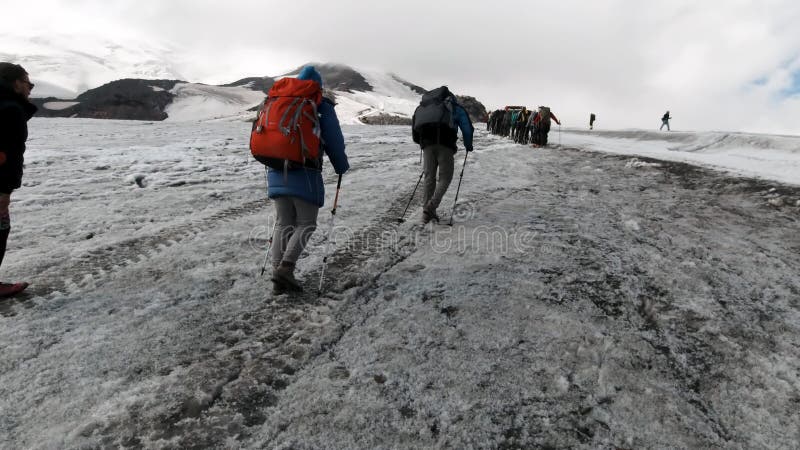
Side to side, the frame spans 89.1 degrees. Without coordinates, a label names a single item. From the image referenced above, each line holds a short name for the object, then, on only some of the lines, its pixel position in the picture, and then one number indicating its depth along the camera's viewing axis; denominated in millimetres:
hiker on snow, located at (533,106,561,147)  18312
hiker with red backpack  3541
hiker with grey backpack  5895
